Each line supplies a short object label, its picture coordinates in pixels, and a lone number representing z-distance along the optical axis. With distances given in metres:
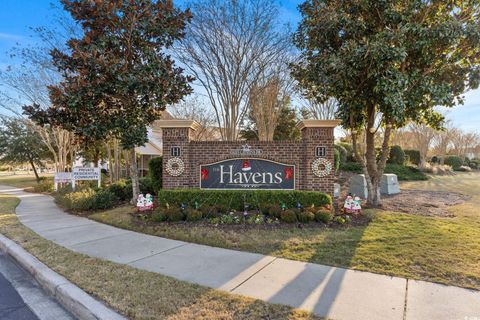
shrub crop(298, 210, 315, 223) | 6.26
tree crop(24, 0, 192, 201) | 7.19
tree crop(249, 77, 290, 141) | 13.30
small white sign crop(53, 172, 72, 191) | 12.23
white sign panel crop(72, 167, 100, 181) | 10.45
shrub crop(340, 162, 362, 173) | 15.44
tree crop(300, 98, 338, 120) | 18.91
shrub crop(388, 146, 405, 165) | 18.64
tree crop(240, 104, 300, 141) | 19.80
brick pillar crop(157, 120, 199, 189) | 7.91
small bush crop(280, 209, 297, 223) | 6.25
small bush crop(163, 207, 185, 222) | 6.53
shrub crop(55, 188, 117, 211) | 8.49
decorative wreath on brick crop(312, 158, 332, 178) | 7.50
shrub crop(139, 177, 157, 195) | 10.35
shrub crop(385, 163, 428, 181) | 17.06
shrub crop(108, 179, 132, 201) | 9.82
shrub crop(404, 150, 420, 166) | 23.16
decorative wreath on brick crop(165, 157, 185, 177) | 7.91
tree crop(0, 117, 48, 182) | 20.34
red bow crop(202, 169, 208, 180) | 7.96
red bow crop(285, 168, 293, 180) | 7.72
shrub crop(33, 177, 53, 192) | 15.59
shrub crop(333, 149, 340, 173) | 11.10
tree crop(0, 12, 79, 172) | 12.53
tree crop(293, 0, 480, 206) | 6.21
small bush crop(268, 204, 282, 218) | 6.56
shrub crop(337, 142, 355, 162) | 17.77
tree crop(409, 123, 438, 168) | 25.91
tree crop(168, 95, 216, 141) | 18.80
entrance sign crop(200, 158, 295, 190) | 7.72
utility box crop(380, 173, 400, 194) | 11.13
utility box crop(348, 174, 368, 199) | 10.44
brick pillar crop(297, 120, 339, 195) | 7.48
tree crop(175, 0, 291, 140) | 10.68
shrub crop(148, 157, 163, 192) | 9.29
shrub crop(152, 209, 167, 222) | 6.54
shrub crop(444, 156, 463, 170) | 27.81
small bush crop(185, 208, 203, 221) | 6.48
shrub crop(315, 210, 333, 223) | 6.20
